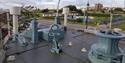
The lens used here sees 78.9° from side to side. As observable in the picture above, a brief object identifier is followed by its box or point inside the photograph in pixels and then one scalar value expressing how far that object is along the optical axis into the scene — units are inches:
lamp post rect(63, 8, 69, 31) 144.3
